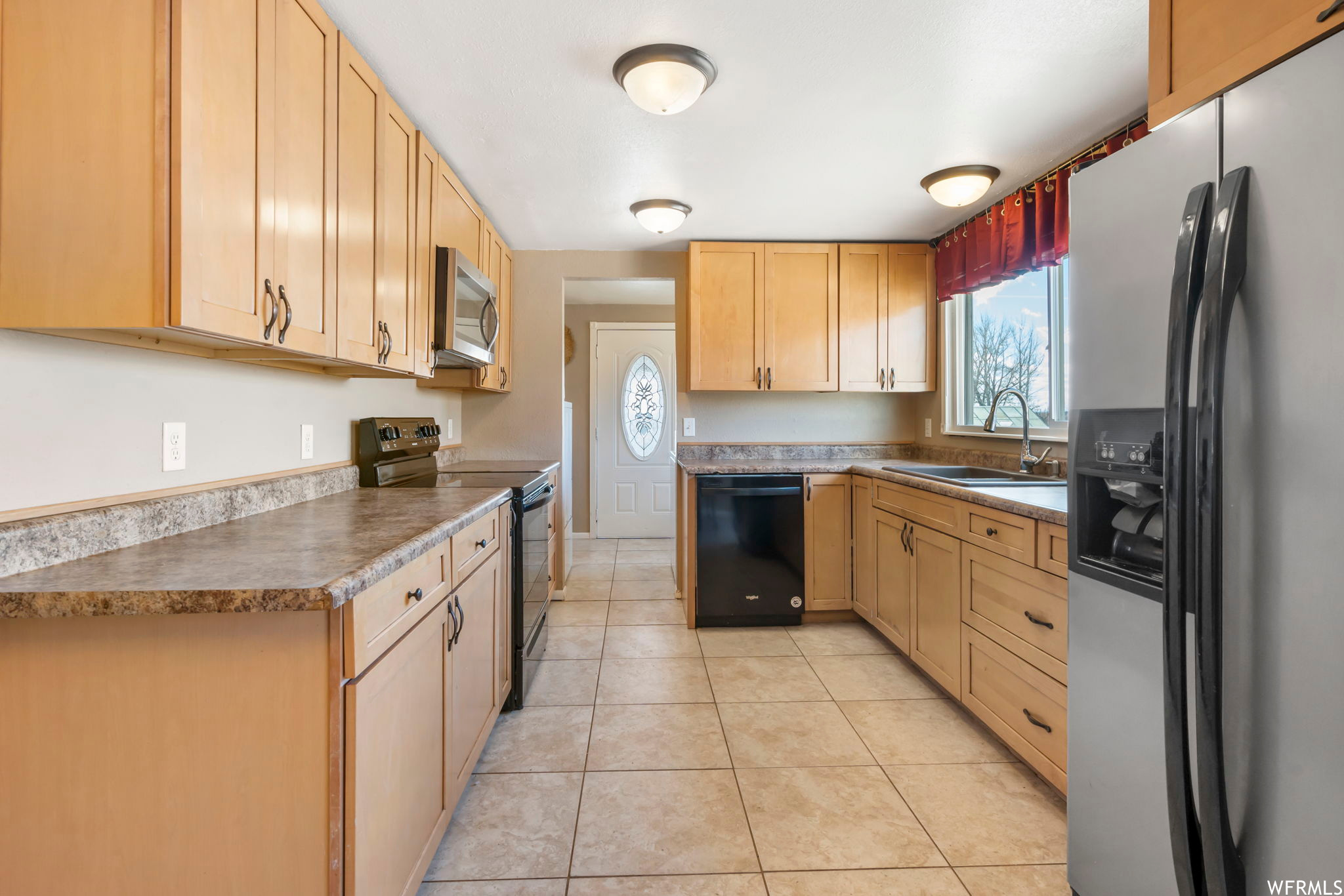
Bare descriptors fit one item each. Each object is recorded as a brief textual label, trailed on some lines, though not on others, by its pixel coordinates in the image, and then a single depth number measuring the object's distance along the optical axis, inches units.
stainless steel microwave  95.2
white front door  234.1
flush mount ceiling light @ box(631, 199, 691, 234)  120.4
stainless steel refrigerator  32.8
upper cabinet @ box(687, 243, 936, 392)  145.6
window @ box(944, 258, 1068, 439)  112.3
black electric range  96.3
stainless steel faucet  109.0
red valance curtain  103.0
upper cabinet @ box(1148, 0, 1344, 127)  35.1
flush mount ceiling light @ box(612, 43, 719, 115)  71.7
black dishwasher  133.0
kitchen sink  103.8
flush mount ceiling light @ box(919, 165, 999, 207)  105.4
